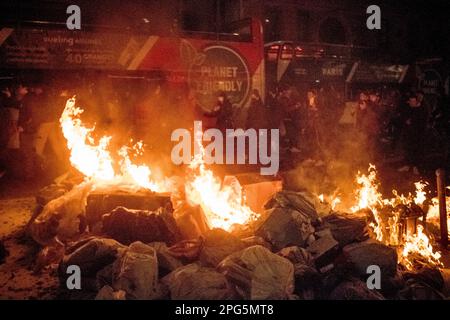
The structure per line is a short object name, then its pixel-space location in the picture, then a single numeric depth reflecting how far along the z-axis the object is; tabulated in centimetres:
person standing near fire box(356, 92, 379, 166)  1153
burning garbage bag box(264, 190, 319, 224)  591
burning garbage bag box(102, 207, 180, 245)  530
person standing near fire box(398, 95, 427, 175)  944
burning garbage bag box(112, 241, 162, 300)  427
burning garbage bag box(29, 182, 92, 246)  596
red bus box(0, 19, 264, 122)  891
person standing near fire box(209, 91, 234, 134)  1087
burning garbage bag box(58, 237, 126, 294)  467
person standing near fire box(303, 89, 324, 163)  1222
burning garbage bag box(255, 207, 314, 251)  536
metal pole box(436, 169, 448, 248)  640
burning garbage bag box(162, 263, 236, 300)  420
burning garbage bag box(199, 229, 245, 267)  483
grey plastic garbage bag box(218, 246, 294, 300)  423
